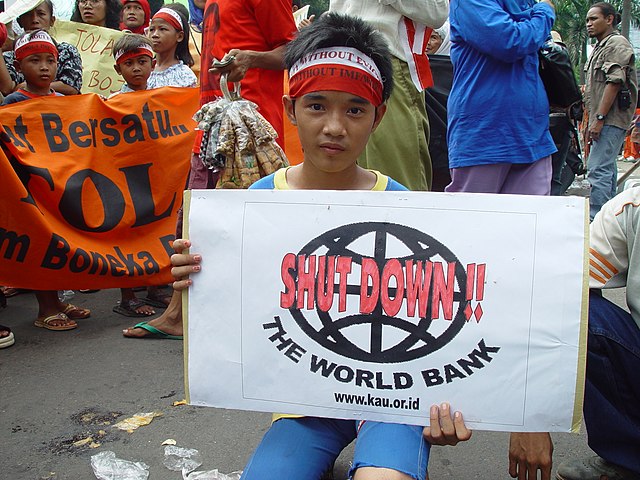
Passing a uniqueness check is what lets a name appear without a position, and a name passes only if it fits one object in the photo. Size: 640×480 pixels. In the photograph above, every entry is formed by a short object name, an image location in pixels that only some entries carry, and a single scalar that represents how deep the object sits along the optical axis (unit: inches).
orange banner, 141.9
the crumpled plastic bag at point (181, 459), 91.1
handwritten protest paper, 228.1
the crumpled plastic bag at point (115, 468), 88.7
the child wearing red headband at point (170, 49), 168.4
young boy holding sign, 59.0
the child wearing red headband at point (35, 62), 158.2
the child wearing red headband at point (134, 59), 172.4
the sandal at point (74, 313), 156.7
